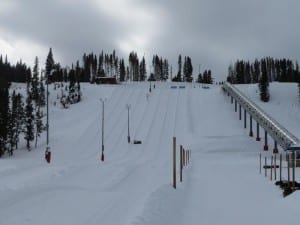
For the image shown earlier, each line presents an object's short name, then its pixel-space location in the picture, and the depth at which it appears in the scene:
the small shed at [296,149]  36.57
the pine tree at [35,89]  70.78
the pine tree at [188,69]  142.48
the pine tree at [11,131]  45.65
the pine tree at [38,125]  51.65
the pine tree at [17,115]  49.11
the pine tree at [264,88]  73.58
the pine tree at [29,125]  49.53
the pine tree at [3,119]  43.73
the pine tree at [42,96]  74.68
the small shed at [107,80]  101.65
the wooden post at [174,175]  14.62
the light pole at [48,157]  28.62
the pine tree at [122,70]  143.84
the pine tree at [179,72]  144.43
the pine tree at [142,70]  146.67
